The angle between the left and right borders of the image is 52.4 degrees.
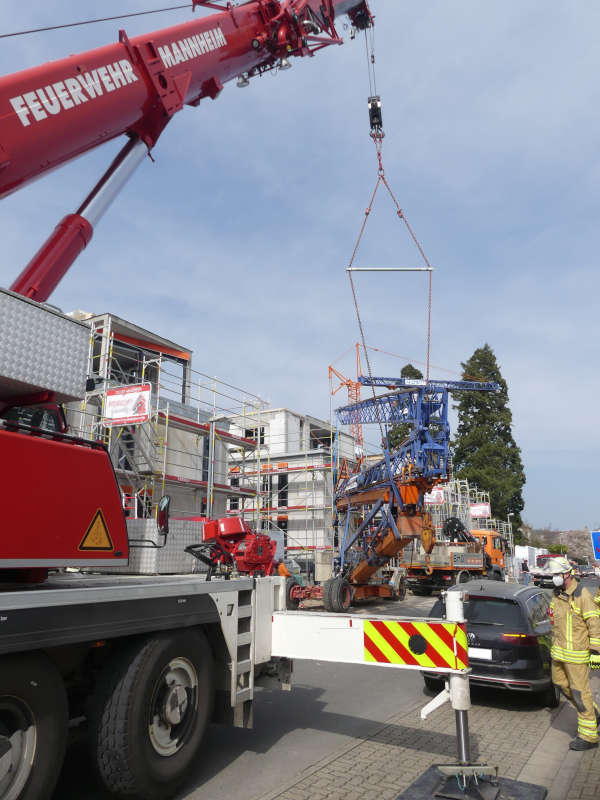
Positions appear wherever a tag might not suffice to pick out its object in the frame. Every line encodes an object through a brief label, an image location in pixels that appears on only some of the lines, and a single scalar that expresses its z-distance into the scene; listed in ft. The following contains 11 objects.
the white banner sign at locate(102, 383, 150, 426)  51.60
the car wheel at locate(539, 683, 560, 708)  25.13
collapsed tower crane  59.47
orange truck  80.08
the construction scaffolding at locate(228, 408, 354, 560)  104.94
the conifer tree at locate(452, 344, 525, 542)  166.71
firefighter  20.20
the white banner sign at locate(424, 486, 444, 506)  117.70
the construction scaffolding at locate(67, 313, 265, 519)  58.59
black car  24.03
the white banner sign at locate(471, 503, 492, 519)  139.69
